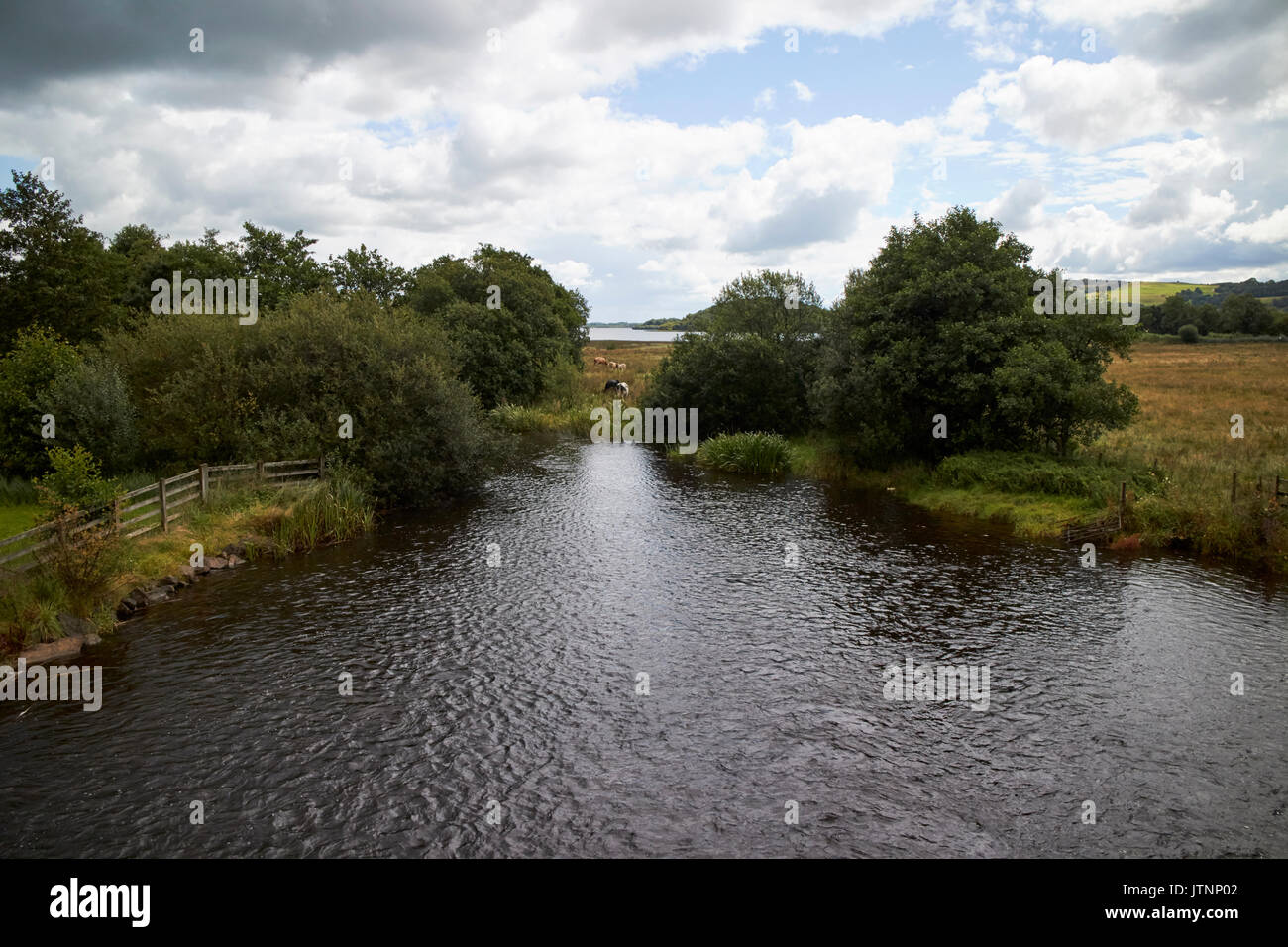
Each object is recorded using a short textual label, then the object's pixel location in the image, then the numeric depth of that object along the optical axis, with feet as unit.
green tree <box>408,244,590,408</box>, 188.03
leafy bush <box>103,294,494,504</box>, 88.12
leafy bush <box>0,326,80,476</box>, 83.51
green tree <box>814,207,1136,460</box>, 93.40
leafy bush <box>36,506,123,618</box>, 53.26
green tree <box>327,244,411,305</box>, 194.90
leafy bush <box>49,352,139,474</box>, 83.05
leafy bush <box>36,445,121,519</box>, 58.08
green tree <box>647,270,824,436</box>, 149.89
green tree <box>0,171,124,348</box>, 131.13
